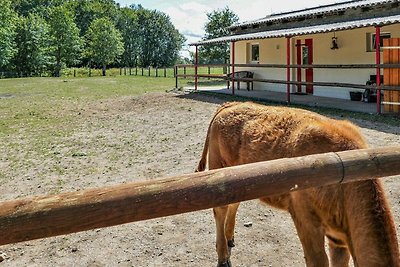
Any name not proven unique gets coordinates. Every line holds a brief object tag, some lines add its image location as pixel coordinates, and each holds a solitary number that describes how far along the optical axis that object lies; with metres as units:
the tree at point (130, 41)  64.50
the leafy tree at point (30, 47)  43.72
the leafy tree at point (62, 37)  46.34
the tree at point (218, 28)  36.34
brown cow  2.17
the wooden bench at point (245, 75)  20.23
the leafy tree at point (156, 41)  66.50
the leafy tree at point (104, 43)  47.44
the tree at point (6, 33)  35.88
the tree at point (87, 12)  68.62
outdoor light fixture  15.67
